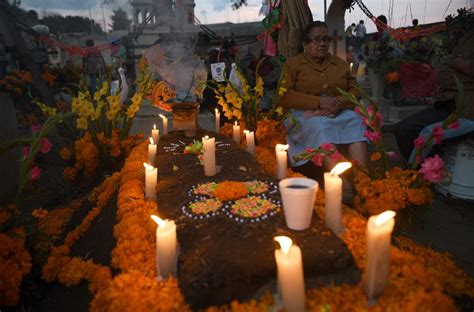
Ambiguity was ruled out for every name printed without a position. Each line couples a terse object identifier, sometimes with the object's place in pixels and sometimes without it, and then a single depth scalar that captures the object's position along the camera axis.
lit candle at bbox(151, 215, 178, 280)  1.56
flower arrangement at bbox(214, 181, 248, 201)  2.24
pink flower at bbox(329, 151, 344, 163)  2.61
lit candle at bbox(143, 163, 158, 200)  2.50
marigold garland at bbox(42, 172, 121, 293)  1.95
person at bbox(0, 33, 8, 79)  7.22
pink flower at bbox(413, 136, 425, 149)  2.53
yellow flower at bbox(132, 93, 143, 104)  4.20
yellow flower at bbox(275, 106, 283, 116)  4.15
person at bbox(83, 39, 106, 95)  11.03
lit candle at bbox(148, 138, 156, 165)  3.31
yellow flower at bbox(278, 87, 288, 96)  3.92
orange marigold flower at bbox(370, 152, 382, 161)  2.67
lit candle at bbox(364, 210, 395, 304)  1.35
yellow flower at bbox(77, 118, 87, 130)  3.84
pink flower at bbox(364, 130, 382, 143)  2.58
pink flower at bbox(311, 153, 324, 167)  2.62
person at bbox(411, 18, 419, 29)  9.28
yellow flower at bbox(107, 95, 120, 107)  4.02
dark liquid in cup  1.84
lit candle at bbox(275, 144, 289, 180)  2.83
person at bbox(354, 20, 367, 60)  13.45
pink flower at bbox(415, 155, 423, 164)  2.53
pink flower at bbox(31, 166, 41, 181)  2.47
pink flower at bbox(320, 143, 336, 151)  2.65
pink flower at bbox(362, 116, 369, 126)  2.63
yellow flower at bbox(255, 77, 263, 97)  4.20
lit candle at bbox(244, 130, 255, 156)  3.73
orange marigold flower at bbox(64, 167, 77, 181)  4.13
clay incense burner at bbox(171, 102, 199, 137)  4.44
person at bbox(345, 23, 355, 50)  13.52
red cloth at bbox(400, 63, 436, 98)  6.10
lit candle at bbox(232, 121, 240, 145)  4.17
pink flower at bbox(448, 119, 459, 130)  2.42
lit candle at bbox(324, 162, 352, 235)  1.89
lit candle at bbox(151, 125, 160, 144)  4.10
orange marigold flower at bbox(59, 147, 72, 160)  4.12
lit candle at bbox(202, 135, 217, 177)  2.79
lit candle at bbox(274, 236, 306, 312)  1.26
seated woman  3.57
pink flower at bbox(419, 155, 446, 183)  2.24
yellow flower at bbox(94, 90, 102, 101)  3.88
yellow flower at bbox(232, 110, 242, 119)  4.32
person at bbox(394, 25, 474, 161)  3.63
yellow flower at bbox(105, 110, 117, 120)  4.07
